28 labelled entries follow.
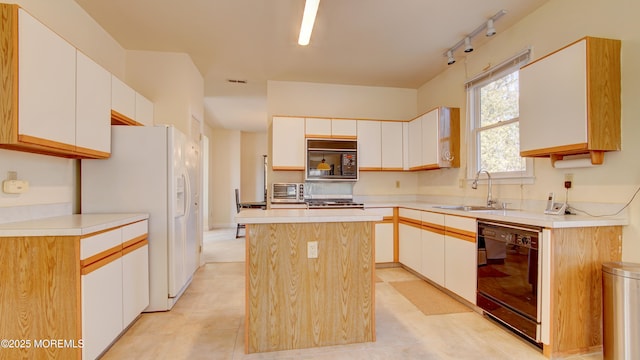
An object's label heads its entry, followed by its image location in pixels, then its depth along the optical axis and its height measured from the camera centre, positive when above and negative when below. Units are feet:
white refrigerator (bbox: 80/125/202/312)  8.68 -0.18
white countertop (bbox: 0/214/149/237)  5.51 -0.87
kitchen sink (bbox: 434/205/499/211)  10.43 -0.95
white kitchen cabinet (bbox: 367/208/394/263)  13.39 -2.49
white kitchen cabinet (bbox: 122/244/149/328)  7.46 -2.71
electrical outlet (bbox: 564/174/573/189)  7.90 +0.01
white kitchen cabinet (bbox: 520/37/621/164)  6.77 +1.97
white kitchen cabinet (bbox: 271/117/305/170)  13.71 +1.79
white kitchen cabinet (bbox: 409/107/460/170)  12.50 +1.88
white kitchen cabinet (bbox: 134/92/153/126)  10.41 +2.63
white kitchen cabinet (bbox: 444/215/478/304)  8.87 -2.37
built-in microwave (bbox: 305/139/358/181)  13.79 +0.98
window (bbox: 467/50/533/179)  9.92 +2.15
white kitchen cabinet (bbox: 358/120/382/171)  14.29 +1.77
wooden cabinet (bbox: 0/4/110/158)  5.29 +1.87
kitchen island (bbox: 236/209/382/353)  6.76 -2.28
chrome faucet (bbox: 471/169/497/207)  10.42 -0.20
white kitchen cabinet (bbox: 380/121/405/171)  14.55 +1.80
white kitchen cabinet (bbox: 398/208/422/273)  11.91 -2.42
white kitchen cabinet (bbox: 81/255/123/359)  5.86 -2.69
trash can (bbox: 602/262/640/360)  5.76 -2.60
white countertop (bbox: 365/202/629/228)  6.57 -0.89
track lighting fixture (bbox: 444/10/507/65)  9.34 +5.08
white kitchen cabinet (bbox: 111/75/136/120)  8.64 +2.59
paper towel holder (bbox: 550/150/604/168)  7.03 +0.53
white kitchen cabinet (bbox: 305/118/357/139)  13.88 +2.53
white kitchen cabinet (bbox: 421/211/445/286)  10.44 -2.39
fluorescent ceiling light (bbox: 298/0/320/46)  7.30 +4.34
